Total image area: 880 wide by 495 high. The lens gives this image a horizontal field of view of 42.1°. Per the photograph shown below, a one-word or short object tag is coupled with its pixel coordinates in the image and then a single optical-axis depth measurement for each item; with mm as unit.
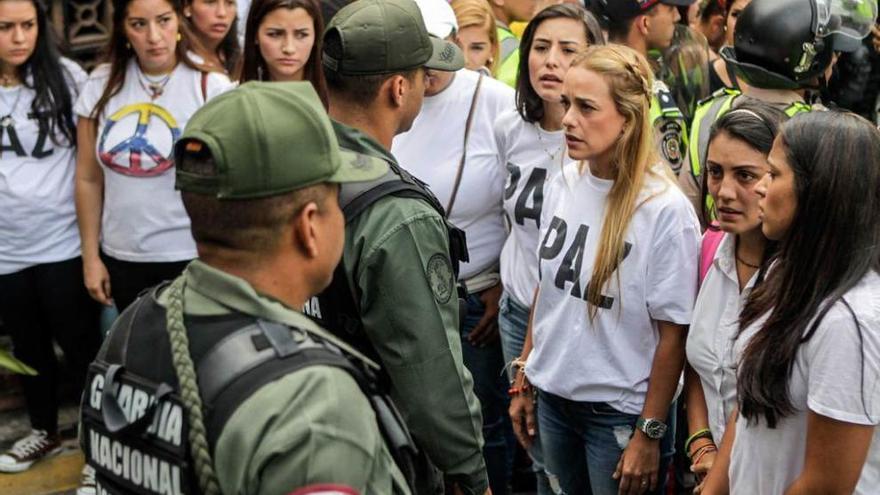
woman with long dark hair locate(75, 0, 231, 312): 5070
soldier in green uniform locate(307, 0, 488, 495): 2906
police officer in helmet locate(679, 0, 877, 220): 3898
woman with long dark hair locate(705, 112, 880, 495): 2602
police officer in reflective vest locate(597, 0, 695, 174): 4586
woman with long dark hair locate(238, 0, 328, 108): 4957
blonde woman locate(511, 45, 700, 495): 3609
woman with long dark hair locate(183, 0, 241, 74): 5426
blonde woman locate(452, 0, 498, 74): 5469
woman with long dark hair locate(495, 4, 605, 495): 4430
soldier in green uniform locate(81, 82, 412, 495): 1967
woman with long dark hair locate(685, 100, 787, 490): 3262
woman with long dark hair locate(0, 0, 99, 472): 5258
